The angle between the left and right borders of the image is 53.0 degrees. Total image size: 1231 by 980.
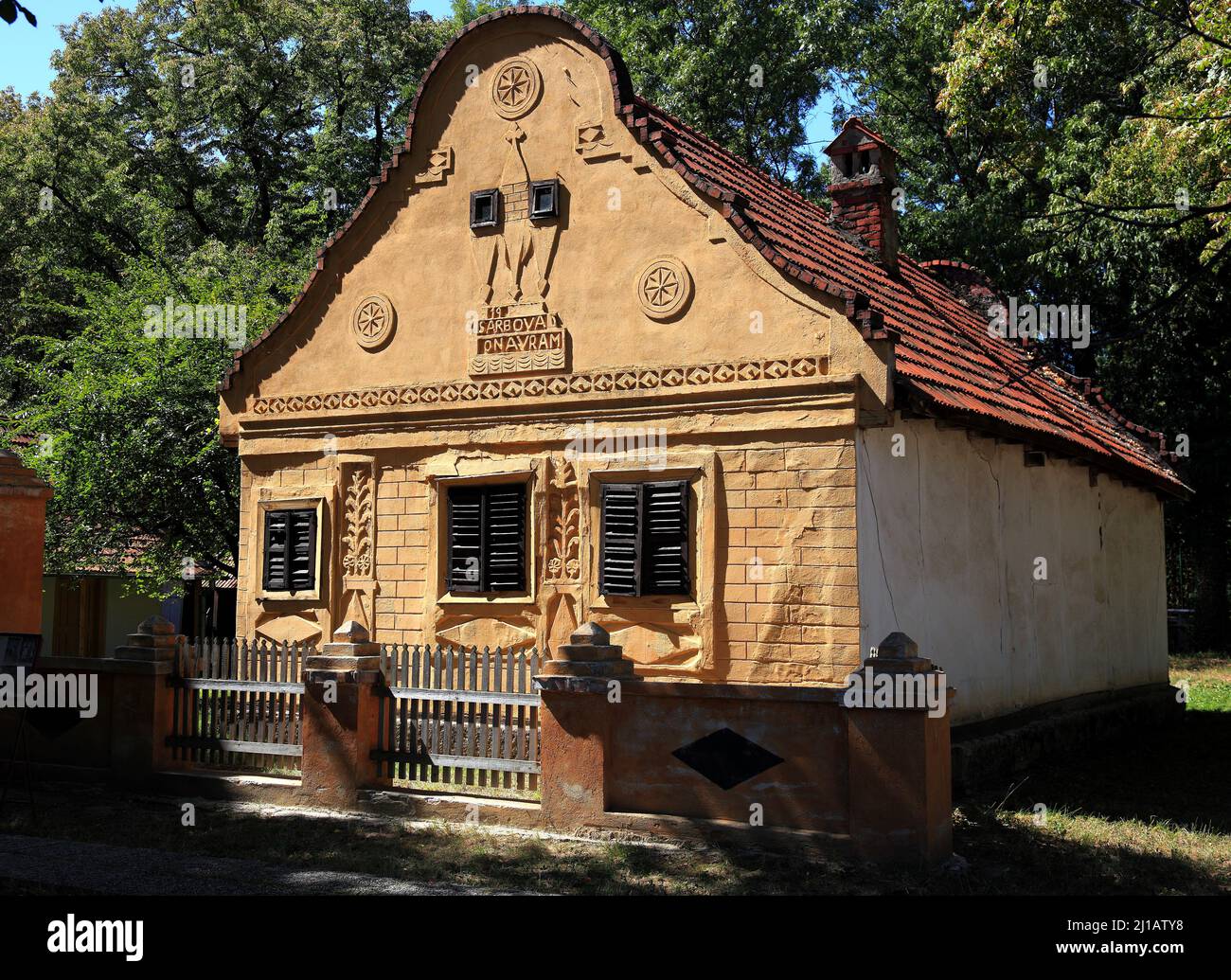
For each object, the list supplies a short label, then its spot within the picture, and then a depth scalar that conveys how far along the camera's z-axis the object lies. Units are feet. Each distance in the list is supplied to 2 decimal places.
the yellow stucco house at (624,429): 39.65
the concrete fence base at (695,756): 27.58
